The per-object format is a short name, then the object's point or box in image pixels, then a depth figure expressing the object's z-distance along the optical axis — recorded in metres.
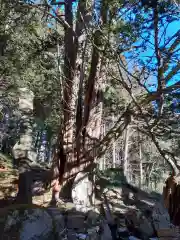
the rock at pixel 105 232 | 2.61
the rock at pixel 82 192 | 3.21
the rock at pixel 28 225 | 2.32
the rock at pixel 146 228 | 2.91
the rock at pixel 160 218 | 3.02
